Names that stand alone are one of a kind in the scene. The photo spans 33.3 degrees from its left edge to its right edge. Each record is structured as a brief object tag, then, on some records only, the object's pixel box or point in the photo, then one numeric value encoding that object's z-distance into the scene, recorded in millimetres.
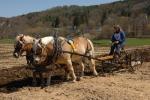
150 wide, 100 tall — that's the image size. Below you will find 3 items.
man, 9923
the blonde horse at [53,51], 8475
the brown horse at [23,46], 8628
